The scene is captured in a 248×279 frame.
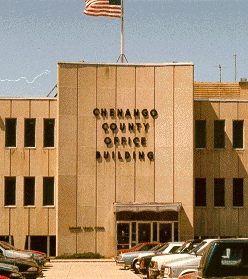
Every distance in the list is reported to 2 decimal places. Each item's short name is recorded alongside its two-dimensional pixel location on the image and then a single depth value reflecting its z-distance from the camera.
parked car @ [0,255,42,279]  26.45
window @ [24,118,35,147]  53.84
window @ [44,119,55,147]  54.03
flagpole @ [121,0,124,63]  51.29
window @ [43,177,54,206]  53.81
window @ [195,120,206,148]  54.56
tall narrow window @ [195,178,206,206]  54.34
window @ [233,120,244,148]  54.72
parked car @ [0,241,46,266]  32.06
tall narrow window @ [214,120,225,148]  54.56
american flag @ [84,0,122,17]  48.66
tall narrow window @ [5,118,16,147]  53.75
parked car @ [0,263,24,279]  20.11
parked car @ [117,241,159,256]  38.82
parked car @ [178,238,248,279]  13.90
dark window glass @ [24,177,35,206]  53.56
